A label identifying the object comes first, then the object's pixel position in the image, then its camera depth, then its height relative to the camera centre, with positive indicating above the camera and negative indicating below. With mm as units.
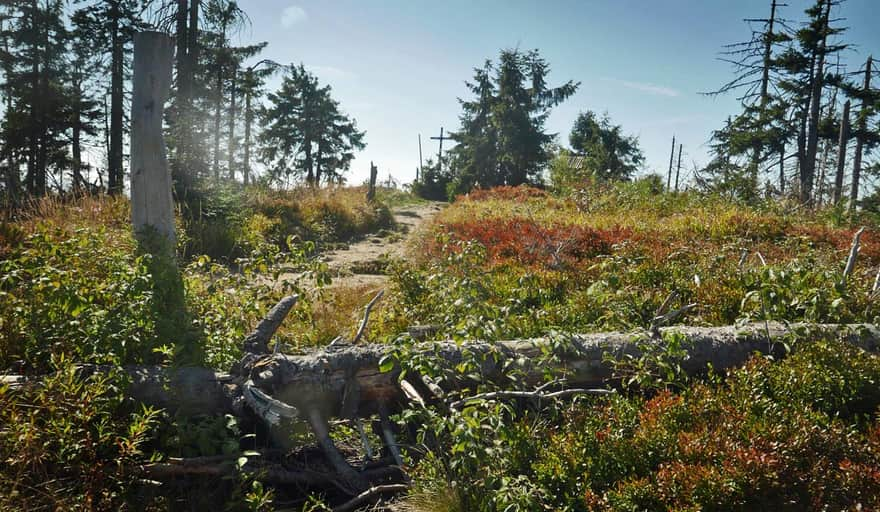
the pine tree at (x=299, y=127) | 34062 +5579
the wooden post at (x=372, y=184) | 18984 +965
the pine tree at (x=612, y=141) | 33344 +5432
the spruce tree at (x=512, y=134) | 29125 +4867
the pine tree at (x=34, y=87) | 20609 +4710
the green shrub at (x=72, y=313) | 3543 -914
